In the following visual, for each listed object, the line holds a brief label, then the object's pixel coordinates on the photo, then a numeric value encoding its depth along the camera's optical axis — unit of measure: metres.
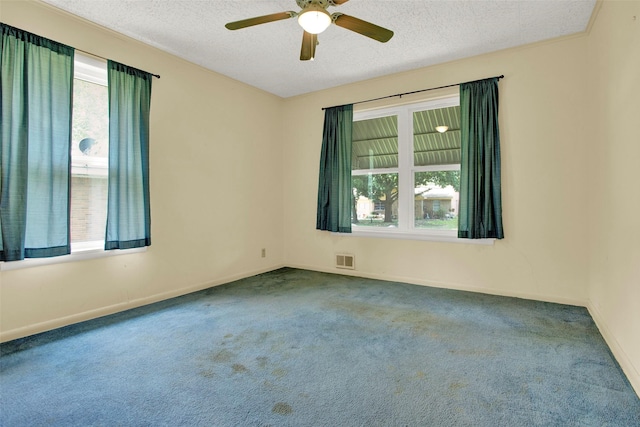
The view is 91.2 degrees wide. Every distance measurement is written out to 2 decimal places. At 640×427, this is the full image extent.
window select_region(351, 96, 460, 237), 3.87
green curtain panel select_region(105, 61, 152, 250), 2.95
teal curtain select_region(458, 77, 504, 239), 3.46
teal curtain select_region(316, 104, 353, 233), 4.43
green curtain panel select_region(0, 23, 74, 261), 2.35
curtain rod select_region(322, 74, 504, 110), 3.57
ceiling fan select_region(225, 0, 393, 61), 2.03
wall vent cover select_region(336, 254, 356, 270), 4.52
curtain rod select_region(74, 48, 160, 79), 2.80
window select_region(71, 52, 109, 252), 2.84
